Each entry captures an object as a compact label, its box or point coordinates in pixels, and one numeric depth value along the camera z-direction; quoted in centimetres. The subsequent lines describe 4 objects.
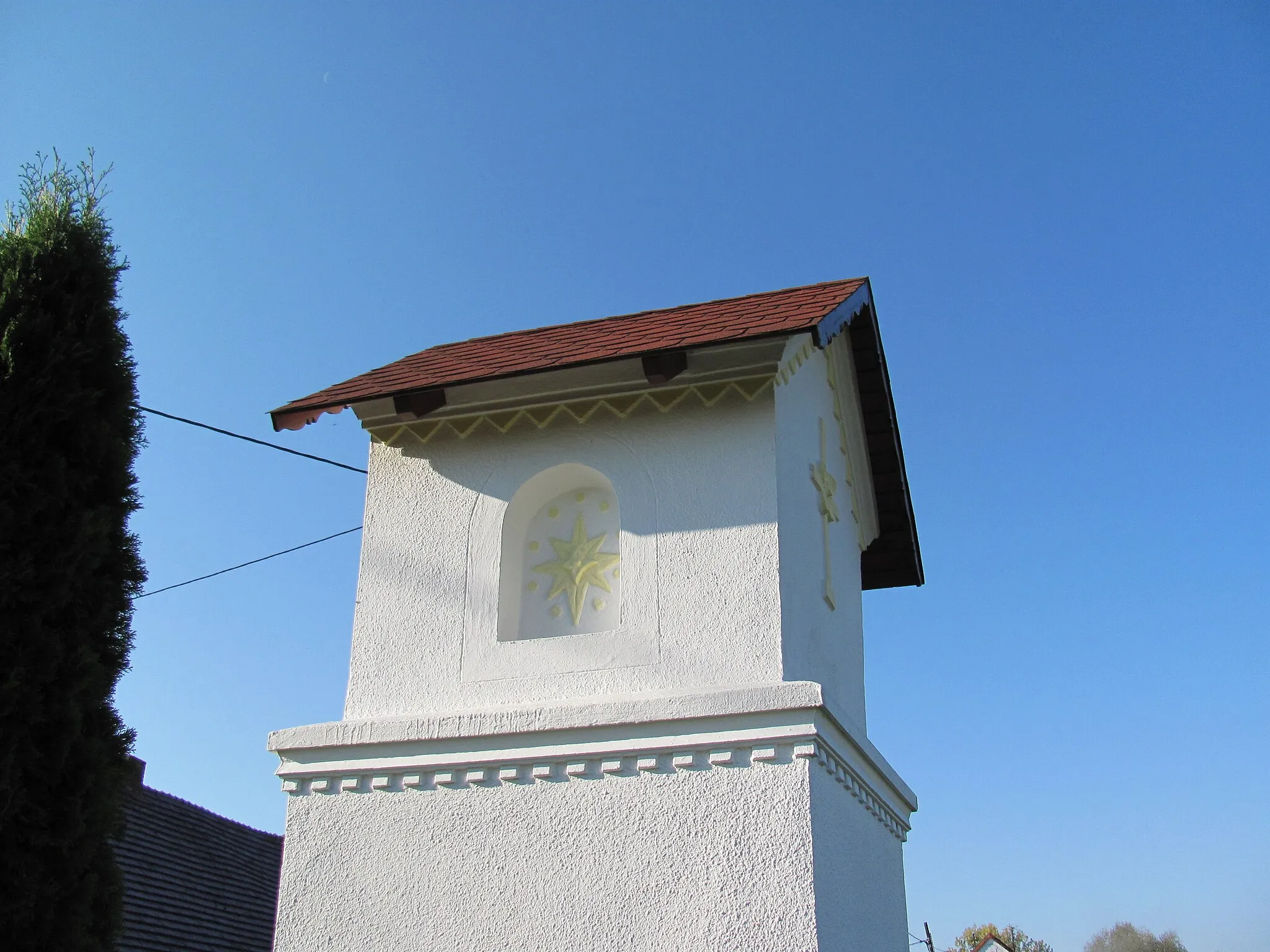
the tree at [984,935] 5819
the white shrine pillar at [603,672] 611
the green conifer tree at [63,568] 540
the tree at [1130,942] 4394
